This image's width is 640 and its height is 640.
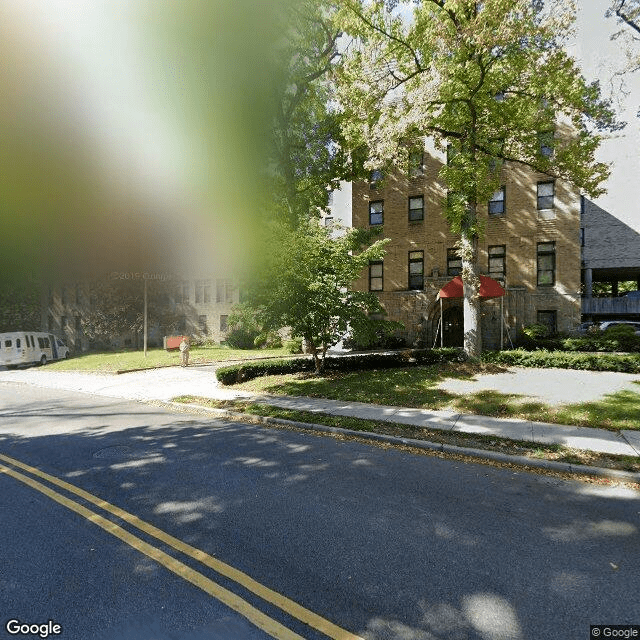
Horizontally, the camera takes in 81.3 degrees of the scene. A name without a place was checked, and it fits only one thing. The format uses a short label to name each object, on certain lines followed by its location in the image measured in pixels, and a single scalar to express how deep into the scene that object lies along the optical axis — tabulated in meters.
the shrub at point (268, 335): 13.90
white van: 24.42
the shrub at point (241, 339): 28.84
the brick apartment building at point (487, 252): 21.66
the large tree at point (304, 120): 19.56
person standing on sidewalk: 20.50
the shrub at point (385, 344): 23.23
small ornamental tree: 13.20
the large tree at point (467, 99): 13.70
